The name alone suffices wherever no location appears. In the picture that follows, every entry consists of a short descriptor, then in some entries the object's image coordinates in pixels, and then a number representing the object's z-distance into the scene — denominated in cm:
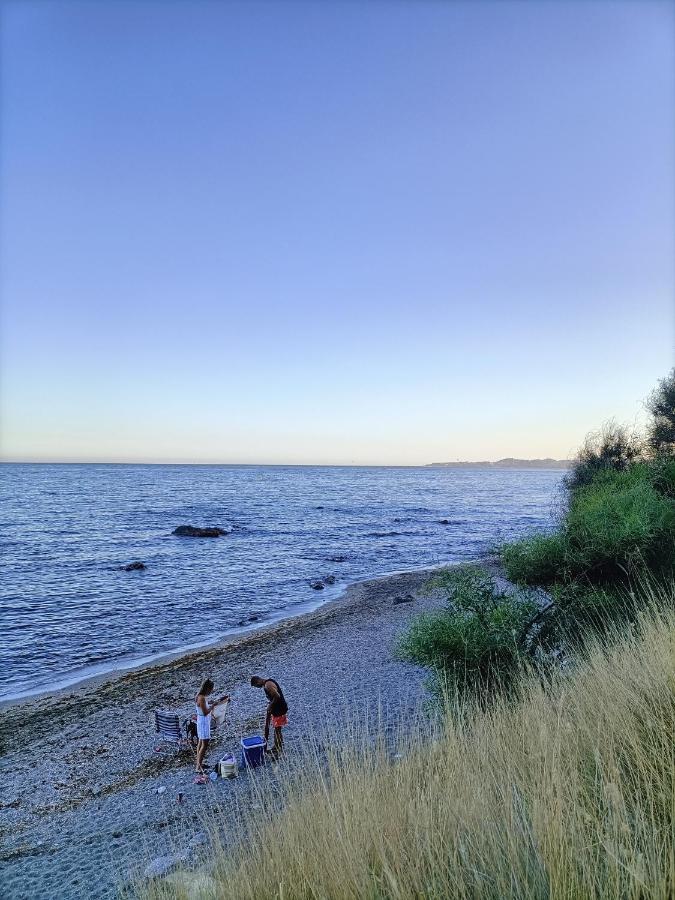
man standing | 1013
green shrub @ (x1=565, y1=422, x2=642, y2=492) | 2672
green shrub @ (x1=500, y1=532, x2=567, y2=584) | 1195
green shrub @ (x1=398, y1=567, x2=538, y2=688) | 902
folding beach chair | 1080
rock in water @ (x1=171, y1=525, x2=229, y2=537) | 4538
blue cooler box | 970
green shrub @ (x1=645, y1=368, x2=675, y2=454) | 2489
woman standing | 992
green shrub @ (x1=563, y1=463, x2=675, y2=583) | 1099
